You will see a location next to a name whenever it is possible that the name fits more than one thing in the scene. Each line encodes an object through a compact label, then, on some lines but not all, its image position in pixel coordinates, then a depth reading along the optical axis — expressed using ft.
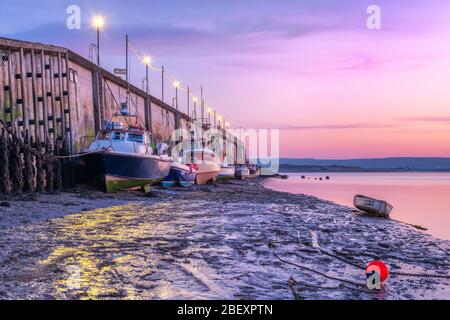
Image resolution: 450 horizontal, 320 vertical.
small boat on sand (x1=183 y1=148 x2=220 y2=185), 117.74
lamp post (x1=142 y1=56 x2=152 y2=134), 135.64
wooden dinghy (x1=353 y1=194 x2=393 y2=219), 61.98
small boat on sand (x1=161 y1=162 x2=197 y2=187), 99.04
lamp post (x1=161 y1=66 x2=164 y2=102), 160.15
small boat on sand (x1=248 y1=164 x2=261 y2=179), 265.99
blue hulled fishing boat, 67.56
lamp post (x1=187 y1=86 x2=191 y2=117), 201.76
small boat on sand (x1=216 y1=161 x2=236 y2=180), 157.84
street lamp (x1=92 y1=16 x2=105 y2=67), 77.82
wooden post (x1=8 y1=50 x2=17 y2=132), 58.54
